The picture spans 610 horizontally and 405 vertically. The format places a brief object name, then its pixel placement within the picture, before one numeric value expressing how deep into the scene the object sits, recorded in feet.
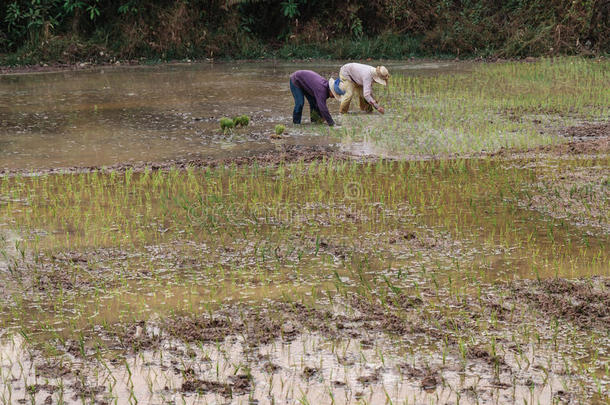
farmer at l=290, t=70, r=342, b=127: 59.98
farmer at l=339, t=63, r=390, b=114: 61.52
